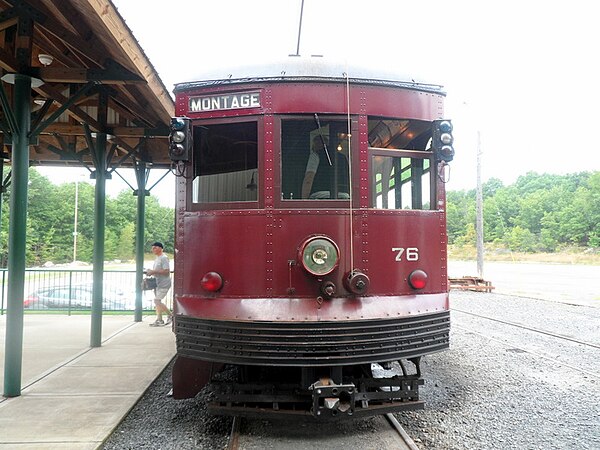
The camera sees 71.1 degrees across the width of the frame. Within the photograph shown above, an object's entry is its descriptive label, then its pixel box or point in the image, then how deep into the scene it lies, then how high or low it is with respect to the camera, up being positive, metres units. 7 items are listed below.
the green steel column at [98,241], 6.81 +0.03
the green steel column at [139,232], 9.15 +0.23
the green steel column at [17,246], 4.54 -0.03
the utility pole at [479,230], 18.41 +0.48
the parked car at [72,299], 10.58 -1.43
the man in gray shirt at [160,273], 8.18 -0.59
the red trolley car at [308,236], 3.27 +0.05
